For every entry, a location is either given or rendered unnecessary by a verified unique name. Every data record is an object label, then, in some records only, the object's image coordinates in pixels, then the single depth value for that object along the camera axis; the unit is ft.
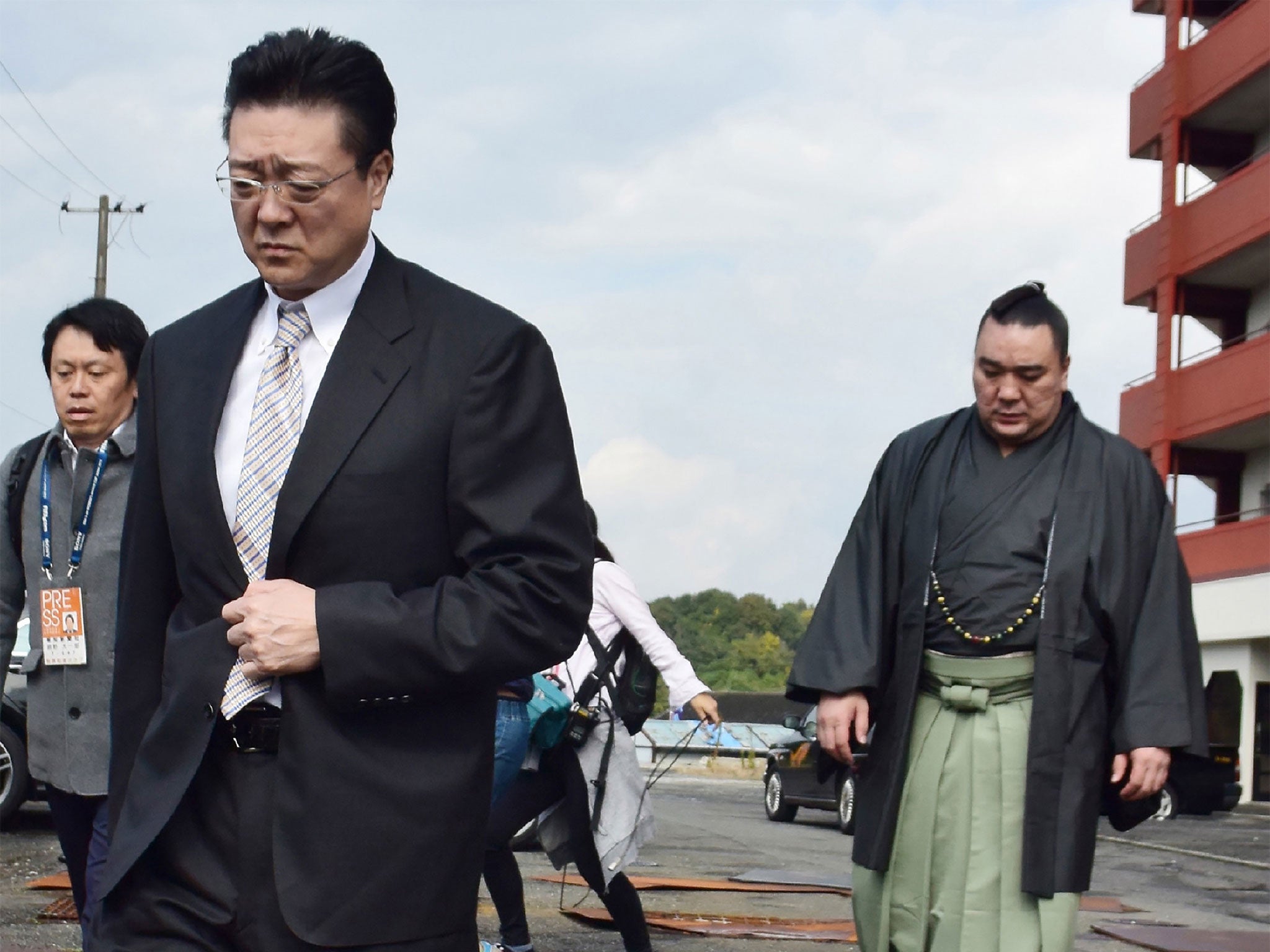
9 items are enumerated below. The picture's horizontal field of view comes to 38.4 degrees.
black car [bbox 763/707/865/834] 59.57
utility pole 112.27
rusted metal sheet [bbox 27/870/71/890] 27.81
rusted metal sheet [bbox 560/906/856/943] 26.30
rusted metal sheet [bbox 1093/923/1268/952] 27.45
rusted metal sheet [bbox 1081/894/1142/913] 33.63
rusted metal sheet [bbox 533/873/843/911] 32.76
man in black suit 7.84
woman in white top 21.98
